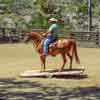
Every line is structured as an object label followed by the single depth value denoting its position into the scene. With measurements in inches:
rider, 543.5
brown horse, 553.9
